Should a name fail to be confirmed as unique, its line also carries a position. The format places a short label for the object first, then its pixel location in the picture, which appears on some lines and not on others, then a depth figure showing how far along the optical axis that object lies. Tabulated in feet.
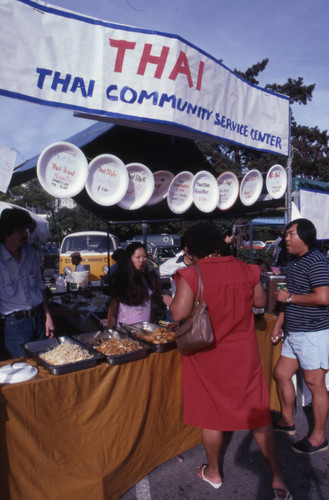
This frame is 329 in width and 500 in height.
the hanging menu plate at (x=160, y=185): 12.64
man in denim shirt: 9.26
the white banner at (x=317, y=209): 16.28
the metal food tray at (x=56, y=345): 7.16
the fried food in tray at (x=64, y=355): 7.64
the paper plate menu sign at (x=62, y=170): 9.39
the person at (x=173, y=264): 13.86
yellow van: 33.27
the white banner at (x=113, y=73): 8.92
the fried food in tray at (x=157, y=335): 9.09
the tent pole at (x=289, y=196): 14.95
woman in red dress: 7.23
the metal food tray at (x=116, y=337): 7.90
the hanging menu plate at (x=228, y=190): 13.89
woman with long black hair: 11.29
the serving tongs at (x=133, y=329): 10.32
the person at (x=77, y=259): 23.94
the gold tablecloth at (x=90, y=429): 6.48
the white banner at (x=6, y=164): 8.77
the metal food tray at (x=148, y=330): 8.73
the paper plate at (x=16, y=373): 6.70
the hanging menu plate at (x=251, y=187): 14.32
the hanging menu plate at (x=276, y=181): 14.71
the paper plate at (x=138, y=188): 11.34
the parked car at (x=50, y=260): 53.12
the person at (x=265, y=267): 18.91
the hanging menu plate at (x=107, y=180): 10.36
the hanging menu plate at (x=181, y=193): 12.45
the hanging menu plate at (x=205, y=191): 12.82
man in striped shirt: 9.24
